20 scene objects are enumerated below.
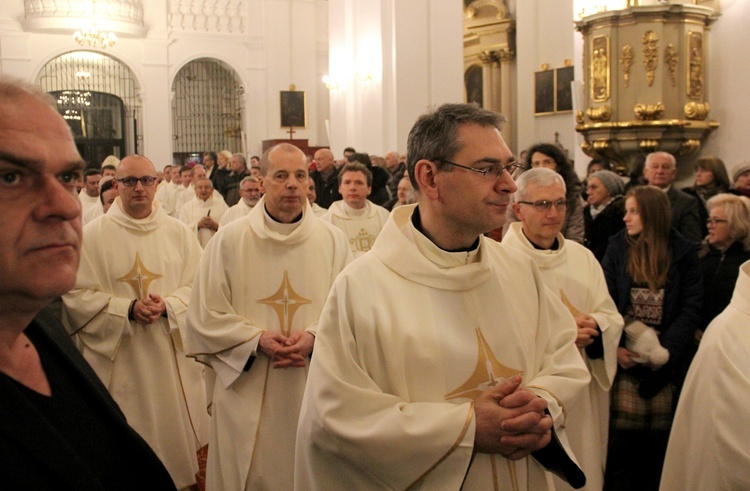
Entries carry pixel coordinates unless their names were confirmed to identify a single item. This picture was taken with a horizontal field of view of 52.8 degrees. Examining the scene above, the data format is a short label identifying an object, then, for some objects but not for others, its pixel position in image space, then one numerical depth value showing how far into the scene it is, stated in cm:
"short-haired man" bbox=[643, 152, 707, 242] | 578
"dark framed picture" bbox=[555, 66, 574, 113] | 1662
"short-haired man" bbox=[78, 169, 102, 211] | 988
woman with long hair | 436
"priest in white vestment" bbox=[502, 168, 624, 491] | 391
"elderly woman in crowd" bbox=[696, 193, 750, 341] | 468
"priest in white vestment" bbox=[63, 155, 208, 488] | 468
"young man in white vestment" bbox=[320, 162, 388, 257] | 718
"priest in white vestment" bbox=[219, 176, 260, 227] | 829
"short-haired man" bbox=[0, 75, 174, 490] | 131
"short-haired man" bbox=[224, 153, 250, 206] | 1265
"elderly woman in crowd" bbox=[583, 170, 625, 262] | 589
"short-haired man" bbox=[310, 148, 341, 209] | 1005
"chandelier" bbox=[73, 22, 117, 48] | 2036
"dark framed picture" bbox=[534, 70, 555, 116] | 1717
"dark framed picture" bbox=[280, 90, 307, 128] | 2369
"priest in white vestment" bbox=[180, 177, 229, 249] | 1047
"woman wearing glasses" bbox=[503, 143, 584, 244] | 536
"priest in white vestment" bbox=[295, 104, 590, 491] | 230
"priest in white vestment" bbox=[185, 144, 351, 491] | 393
